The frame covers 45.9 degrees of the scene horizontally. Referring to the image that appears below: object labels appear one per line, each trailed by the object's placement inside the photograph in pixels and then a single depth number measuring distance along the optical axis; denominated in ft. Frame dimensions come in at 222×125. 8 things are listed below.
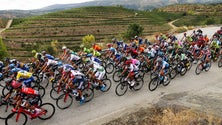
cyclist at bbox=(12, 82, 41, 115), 32.78
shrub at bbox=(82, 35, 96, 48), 246.78
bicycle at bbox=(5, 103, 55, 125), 32.57
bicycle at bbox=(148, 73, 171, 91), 46.96
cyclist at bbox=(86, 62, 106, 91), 42.32
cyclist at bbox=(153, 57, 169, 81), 47.44
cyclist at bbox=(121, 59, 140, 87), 44.27
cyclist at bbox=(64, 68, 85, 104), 38.17
